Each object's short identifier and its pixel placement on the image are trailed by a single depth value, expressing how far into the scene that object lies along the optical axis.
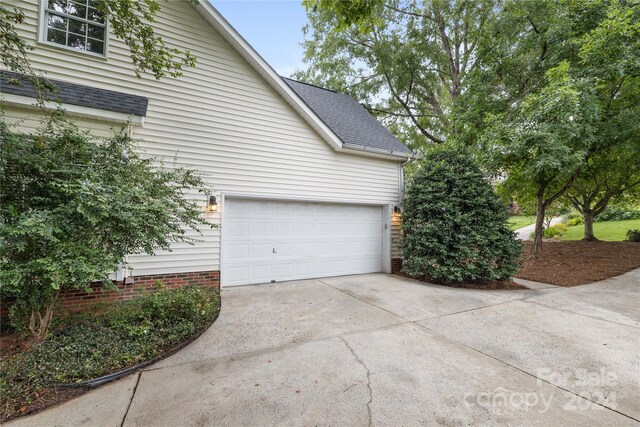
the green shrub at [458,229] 6.41
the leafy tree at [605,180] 9.15
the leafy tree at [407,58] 11.82
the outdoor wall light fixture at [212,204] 5.68
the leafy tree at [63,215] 2.78
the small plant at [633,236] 13.37
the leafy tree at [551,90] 6.55
